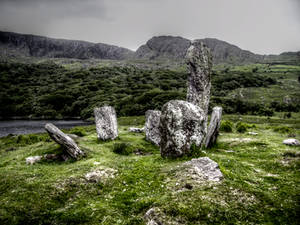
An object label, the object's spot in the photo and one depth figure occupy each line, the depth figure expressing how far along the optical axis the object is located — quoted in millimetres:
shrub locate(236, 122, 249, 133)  30141
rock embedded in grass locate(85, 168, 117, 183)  11281
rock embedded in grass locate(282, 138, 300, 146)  18594
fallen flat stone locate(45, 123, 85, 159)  15194
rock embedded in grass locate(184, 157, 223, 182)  9391
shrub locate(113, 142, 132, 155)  19141
